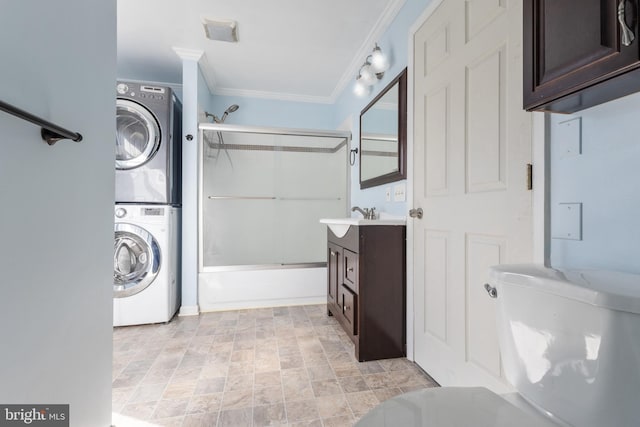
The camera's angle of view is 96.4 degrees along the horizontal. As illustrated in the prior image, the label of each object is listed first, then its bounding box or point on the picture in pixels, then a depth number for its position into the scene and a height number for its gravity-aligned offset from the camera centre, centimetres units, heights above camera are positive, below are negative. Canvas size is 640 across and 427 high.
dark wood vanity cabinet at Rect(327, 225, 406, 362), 177 -49
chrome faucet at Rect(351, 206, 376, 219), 238 +1
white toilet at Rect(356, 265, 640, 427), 56 -33
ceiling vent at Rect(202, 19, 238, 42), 224 +149
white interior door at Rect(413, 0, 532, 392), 110 +17
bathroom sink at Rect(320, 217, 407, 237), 177 -6
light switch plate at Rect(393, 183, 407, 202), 197 +15
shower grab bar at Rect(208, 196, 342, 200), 299 +17
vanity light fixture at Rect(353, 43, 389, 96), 215 +113
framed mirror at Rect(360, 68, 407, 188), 196 +62
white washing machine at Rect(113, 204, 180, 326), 237 -44
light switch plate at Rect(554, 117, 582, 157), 87 +24
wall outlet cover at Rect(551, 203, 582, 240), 87 -2
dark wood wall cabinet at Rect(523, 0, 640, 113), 59 +38
